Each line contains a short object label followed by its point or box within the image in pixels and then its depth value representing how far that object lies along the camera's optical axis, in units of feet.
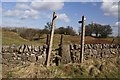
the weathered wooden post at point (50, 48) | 13.69
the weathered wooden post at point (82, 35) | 14.67
